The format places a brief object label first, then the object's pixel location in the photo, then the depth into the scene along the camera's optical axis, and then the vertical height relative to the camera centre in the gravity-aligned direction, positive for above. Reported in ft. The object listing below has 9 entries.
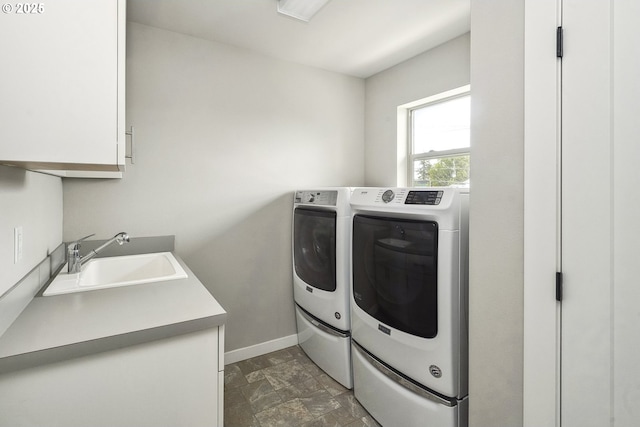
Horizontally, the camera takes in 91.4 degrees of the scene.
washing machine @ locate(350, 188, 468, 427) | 4.57 -1.48
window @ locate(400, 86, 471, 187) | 8.07 +2.07
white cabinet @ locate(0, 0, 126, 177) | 2.74 +1.20
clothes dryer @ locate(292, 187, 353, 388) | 6.83 -1.49
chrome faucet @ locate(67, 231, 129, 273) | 5.27 -0.81
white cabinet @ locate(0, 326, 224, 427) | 2.85 -1.78
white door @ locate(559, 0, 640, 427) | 2.80 +0.01
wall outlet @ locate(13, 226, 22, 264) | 3.54 -0.38
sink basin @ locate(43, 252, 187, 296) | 5.48 -1.11
